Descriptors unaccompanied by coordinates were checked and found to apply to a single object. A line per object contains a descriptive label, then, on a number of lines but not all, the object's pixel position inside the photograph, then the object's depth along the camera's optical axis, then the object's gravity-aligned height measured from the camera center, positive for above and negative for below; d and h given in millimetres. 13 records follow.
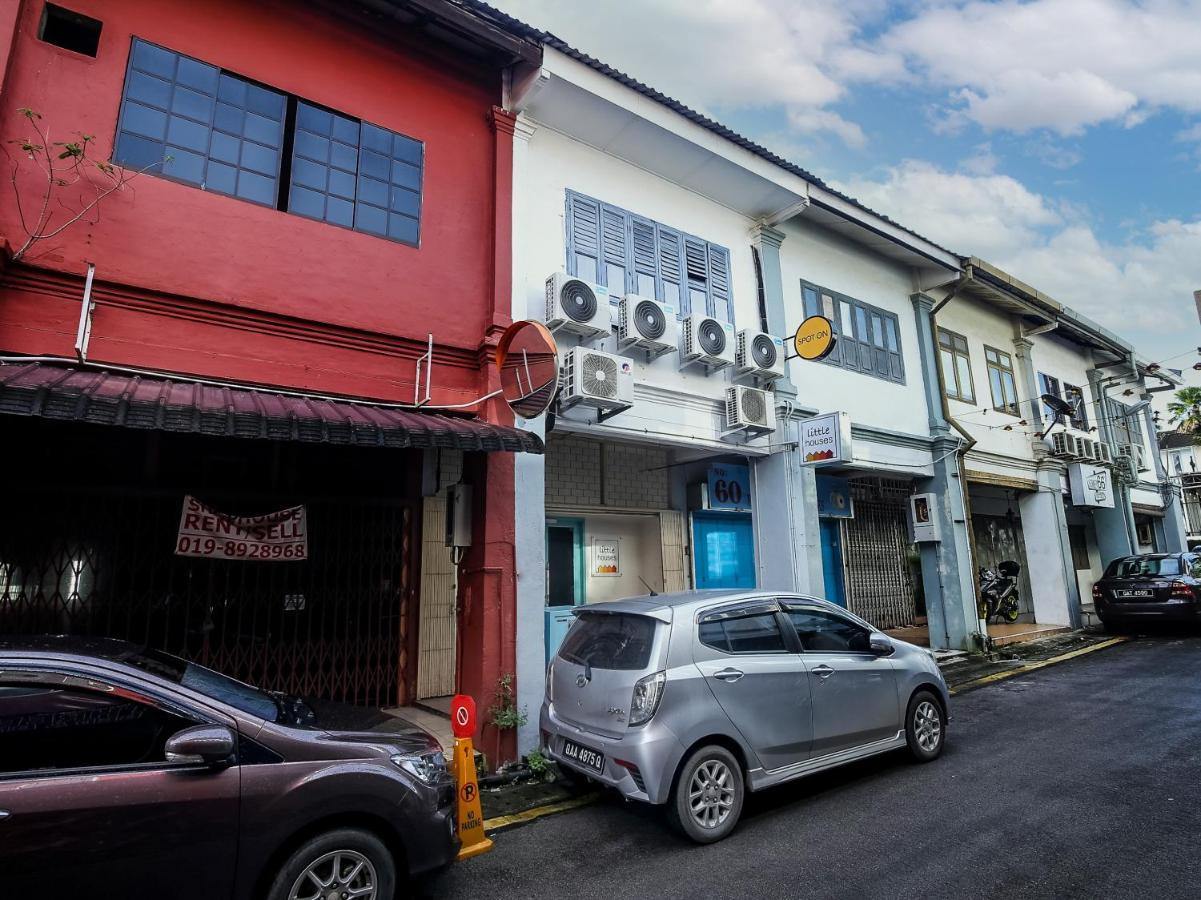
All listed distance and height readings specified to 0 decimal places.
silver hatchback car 4355 -874
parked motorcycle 15133 -511
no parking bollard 4406 -1349
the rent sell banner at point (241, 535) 6094 +504
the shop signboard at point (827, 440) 9117 +1931
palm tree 18156 +4586
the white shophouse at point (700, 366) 7648 +2957
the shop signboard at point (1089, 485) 15484 +2079
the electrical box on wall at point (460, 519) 6633 +648
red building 5191 +2342
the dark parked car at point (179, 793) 2697 -923
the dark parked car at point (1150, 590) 12633 -359
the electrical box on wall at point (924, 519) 12078 +1037
